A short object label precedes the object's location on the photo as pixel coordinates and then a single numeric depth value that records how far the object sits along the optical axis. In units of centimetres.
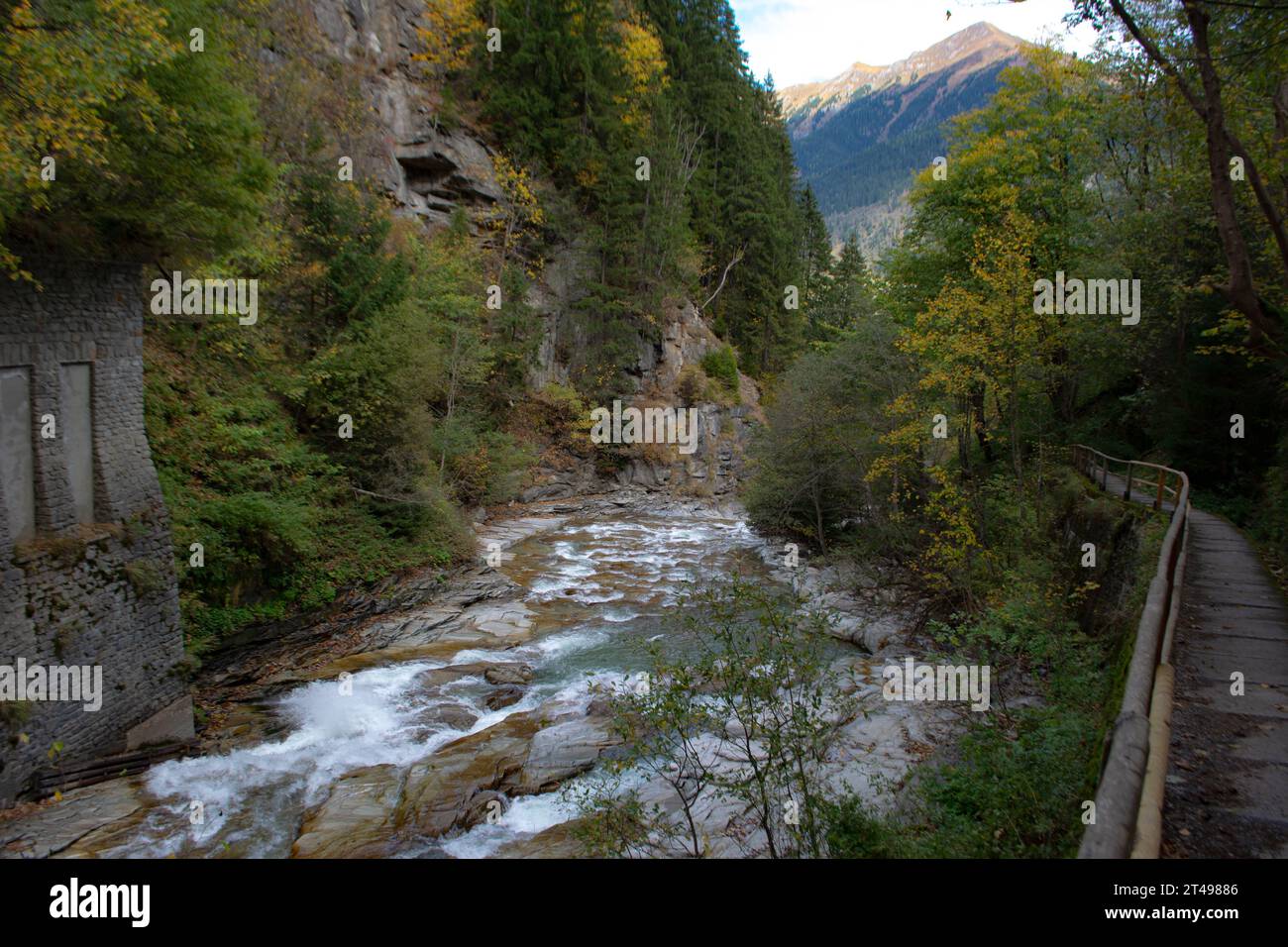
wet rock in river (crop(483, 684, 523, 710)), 1127
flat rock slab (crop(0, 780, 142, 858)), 684
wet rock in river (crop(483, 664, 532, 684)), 1217
